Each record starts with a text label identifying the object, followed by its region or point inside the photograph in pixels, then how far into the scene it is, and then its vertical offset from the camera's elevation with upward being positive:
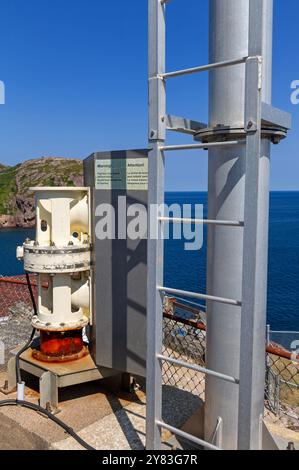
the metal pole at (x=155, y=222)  3.00 -0.05
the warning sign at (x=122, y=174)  3.95 +0.38
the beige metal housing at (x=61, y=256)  4.28 -0.42
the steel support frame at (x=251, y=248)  2.50 -0.19
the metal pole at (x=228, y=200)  2.98 +0.11
